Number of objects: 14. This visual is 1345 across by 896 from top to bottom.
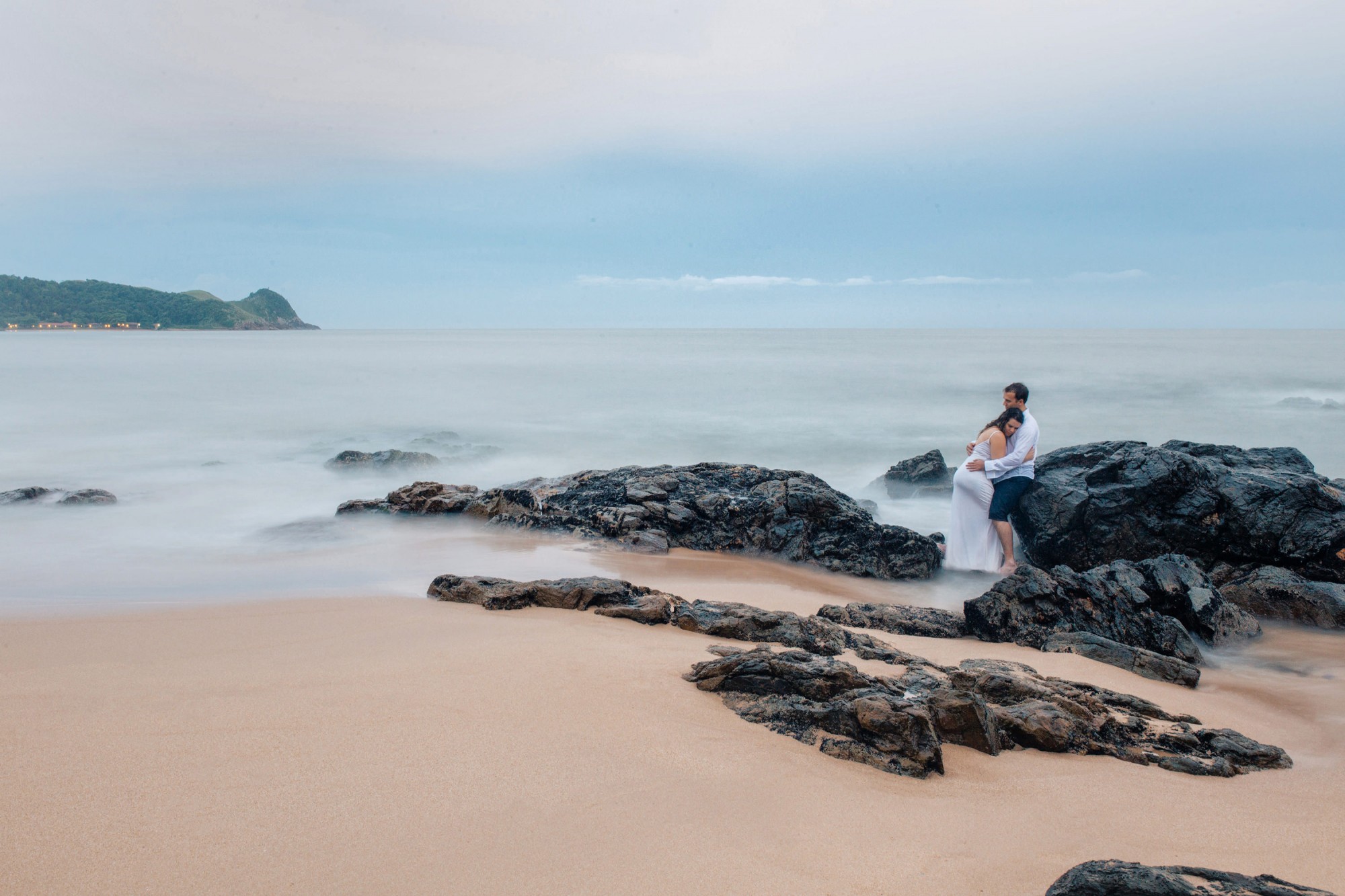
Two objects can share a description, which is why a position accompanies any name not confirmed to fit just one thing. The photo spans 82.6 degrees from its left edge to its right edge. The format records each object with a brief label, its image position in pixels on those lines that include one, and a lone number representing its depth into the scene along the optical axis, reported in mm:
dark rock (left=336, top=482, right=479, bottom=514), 9383
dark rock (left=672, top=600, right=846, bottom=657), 4785
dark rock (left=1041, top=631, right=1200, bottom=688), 5027
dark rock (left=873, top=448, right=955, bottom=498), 12461
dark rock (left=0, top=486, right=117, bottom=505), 10367
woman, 7918
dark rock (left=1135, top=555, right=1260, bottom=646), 6105
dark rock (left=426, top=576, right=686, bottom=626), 5316
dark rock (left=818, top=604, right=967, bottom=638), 5809
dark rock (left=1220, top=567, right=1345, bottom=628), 6488
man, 7879
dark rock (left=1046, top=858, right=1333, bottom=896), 1879
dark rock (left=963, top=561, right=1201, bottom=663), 5711
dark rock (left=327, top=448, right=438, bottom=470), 13258
